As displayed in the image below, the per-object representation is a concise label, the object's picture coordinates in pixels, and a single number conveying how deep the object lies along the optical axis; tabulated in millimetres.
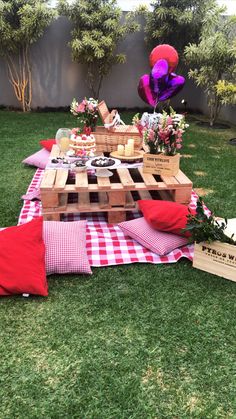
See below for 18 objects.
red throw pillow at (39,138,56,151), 4754
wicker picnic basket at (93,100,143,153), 4082
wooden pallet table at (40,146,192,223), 2967
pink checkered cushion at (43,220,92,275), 2330
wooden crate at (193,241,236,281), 2262
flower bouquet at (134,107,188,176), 3213
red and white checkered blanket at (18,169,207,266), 2547
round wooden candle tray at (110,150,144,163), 3678
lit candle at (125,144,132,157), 3734
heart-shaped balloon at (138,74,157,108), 6171
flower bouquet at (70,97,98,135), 4176
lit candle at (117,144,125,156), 3774
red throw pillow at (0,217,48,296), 2105
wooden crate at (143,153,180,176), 3286
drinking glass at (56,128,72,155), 3924
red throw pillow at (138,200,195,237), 2621
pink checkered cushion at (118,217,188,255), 2598
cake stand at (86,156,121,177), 3201
